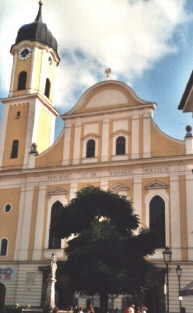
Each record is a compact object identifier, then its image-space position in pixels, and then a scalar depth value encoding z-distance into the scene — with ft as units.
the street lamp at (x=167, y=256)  63.43
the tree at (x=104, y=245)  66.80
